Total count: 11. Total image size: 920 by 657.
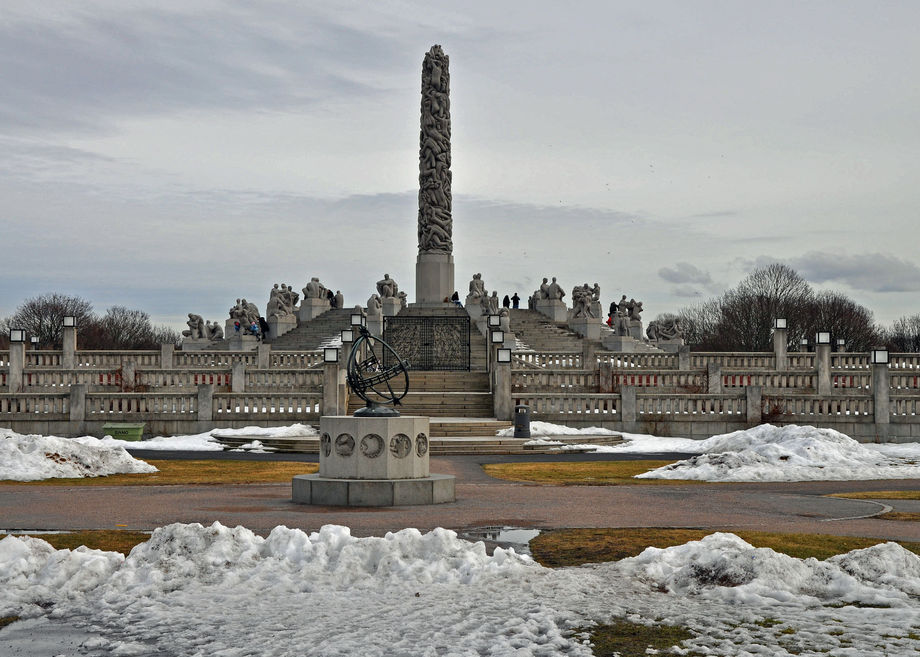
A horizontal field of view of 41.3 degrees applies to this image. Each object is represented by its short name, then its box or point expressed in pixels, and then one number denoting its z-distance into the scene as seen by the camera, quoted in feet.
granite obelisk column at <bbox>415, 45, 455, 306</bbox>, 254.88
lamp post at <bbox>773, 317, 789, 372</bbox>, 185.26
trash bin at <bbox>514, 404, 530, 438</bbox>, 122.93
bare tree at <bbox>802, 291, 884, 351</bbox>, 331.16
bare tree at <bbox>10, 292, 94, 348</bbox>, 380.37
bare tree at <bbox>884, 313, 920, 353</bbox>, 410.37
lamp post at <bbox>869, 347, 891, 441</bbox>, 136.67
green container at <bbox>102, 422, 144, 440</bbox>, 129.70
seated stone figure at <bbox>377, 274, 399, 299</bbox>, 249.34
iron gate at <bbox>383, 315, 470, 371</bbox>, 174.50
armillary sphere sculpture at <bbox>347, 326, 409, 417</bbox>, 64.64
